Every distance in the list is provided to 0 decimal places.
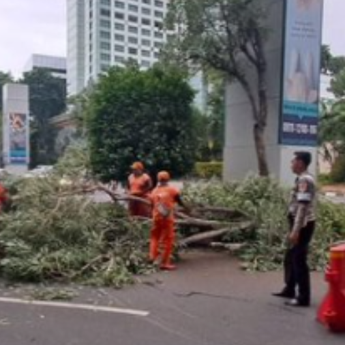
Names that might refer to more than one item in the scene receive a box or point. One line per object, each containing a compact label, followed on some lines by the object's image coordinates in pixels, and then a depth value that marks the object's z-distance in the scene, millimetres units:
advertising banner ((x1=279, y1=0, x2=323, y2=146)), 13898
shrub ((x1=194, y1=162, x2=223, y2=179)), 35581
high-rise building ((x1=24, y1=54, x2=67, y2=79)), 112625
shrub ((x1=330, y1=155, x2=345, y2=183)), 40344
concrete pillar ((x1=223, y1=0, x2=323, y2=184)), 13906
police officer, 7059
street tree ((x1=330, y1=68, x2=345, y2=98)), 39931
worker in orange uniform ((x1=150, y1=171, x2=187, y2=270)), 9562
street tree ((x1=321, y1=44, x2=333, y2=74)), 49219
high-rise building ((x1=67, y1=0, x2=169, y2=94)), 92688
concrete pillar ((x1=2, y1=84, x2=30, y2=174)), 33500
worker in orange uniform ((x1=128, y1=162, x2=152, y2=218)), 11102
